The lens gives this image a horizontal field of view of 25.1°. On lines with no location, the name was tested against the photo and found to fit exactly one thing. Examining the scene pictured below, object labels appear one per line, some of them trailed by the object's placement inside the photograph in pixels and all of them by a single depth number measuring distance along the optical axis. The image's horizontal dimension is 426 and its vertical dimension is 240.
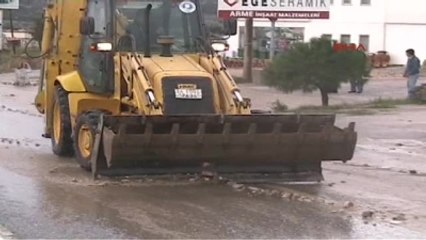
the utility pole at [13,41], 58.20
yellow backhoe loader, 11.41
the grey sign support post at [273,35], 33.17
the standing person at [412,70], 28.45
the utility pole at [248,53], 35.53
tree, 25.62
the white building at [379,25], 55.66
